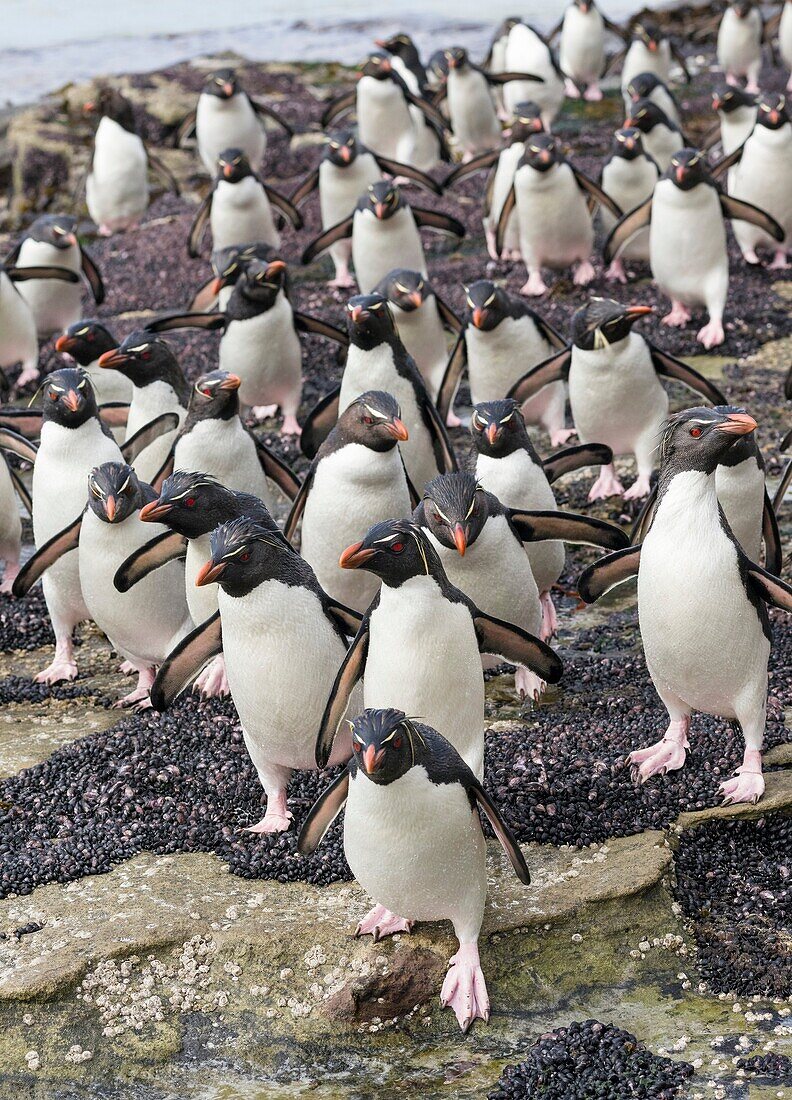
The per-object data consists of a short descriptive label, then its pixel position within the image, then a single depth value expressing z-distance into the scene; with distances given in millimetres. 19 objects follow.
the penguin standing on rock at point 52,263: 10922
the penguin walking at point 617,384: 7254
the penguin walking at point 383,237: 9906
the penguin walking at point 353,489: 5762
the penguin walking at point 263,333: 8500
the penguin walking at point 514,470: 5871
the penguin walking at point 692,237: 9578
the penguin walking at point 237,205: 11648
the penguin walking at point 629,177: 11211
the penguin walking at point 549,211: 10578
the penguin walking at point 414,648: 4270
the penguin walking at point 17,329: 9859
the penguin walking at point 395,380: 7176
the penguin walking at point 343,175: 11875
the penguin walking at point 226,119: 14469
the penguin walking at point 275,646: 4570
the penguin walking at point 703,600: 4578
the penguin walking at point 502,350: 7906
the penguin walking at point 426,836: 3725
